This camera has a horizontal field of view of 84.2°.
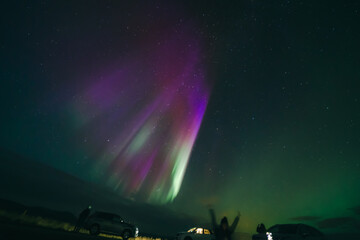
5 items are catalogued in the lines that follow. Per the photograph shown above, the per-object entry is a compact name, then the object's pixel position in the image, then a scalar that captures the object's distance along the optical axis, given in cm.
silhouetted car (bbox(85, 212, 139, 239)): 1527
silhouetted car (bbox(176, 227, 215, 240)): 1560
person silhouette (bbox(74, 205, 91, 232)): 1462
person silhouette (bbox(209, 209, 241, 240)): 770
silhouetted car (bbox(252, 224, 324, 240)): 972
